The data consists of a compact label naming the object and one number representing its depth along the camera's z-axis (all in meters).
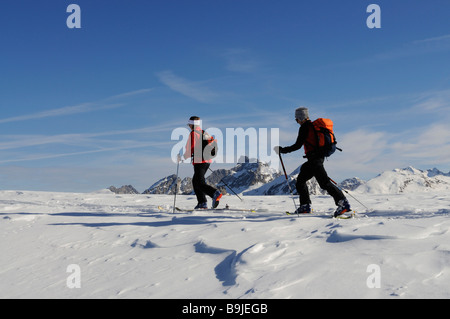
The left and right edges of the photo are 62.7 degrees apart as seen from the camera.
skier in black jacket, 7.47
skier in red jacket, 9.75
